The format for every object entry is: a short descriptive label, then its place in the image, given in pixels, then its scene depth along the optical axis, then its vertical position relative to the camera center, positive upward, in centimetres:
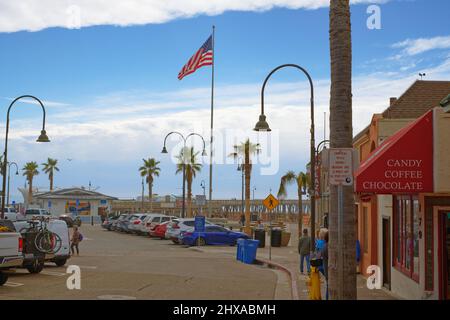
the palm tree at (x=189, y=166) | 6290 +431
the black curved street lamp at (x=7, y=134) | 3009 +328
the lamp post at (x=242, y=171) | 6541 +379
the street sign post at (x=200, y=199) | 4216 +47
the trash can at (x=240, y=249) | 2673 -181
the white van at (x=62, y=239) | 2180 -120
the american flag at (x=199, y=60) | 4066 +942
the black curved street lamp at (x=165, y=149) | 4819 +433
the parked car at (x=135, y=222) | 4667 -126
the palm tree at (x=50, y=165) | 12275 +757
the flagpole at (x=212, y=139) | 4656 +492
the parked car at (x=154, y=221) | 4483 -109
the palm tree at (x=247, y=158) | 4416 +371
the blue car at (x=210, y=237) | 3547 -172
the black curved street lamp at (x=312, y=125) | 2116 +274
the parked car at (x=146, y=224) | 4531 -132
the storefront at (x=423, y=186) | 1258 +45
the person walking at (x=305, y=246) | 2094 -130
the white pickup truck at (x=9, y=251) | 1603 -122
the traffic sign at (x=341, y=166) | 963 +64
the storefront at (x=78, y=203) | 7138 +22
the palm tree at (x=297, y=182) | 5032 +213
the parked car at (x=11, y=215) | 5383 -96
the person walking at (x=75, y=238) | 2760 -151
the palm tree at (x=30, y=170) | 11751 +630
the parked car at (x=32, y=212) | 5918 -75
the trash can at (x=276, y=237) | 3612 -174
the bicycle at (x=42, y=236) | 1956 -102
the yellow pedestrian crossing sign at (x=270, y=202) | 2791 +22
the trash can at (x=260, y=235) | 3544 -158
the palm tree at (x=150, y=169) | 9094 +525
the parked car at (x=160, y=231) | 4278 -172
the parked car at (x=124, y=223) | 4842 -139
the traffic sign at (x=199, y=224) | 3344 -97
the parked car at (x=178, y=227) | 3667 -121
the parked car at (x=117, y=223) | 5006 -143
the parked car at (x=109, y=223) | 5350 -154
